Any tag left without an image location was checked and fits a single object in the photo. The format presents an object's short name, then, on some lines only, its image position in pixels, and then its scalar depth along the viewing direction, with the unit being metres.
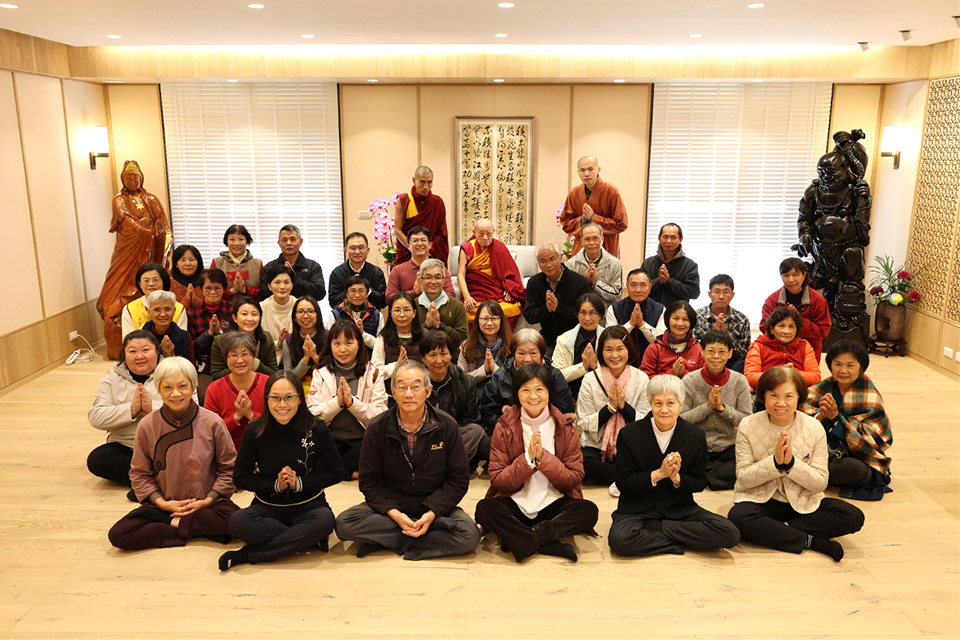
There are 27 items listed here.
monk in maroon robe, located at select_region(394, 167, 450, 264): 7.21
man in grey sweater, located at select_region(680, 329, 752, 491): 4.54
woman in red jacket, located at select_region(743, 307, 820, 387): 5.01
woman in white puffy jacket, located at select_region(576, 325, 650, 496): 4.61
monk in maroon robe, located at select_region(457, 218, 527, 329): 6.34
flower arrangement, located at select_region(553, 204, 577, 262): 7.69
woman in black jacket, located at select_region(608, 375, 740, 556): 3.77
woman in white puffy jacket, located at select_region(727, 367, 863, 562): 3.84
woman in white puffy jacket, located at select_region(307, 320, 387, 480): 4.68
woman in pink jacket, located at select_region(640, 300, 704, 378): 4.95
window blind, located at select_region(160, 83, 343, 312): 8.31
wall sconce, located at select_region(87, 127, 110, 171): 7.91
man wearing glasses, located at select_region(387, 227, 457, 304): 6.23
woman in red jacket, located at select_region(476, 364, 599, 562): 3.85
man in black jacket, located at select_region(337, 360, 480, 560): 3.82
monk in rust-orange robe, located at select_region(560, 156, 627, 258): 7.14
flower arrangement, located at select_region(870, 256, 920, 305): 7.41
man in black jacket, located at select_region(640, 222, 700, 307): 6.27
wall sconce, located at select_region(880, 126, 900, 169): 7.75
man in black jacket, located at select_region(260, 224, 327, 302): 6.52
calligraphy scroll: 8.20
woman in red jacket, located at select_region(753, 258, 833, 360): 5.79
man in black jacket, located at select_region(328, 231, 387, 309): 6.27
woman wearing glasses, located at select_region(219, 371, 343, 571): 3.75
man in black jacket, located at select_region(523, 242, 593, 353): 5.93
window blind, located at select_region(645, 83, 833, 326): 8.22
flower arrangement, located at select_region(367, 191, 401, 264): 7.57
